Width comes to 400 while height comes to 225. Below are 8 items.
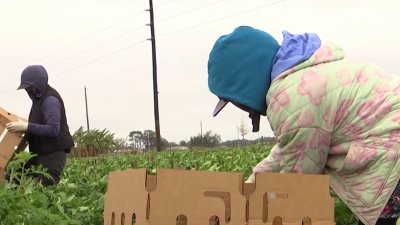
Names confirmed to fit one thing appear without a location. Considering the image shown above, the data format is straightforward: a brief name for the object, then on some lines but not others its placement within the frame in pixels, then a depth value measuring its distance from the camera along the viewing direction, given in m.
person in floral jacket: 2.62
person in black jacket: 5.70
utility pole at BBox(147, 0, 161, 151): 31.11
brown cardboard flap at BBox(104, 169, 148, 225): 2.14
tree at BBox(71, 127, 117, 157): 28.03
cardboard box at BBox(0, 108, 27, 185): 5.22
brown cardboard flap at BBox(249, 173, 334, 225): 2.22
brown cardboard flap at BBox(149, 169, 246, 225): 2.12
